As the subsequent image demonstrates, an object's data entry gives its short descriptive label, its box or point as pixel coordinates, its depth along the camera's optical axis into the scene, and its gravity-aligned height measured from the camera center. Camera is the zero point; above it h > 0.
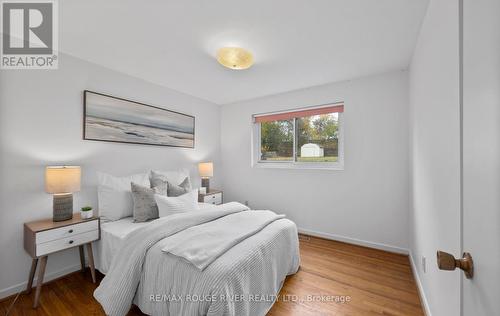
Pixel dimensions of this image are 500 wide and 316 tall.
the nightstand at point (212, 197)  3.40 -0.64
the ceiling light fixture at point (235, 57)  2.04 +0.98
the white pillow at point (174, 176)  2.99 -0.25
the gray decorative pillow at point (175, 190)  2.76 -0.41
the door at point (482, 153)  0.48 +0.01
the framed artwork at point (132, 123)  2.52 +0.49
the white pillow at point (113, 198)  2.38 -0.44
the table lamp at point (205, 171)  3.64 -0.22
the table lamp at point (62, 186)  1.97 -0.26
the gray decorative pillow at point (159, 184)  2.63 -0.33
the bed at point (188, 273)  1.34 -0.81
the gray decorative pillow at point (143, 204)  2.31 -0.50
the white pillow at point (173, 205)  2.32 -0.51
